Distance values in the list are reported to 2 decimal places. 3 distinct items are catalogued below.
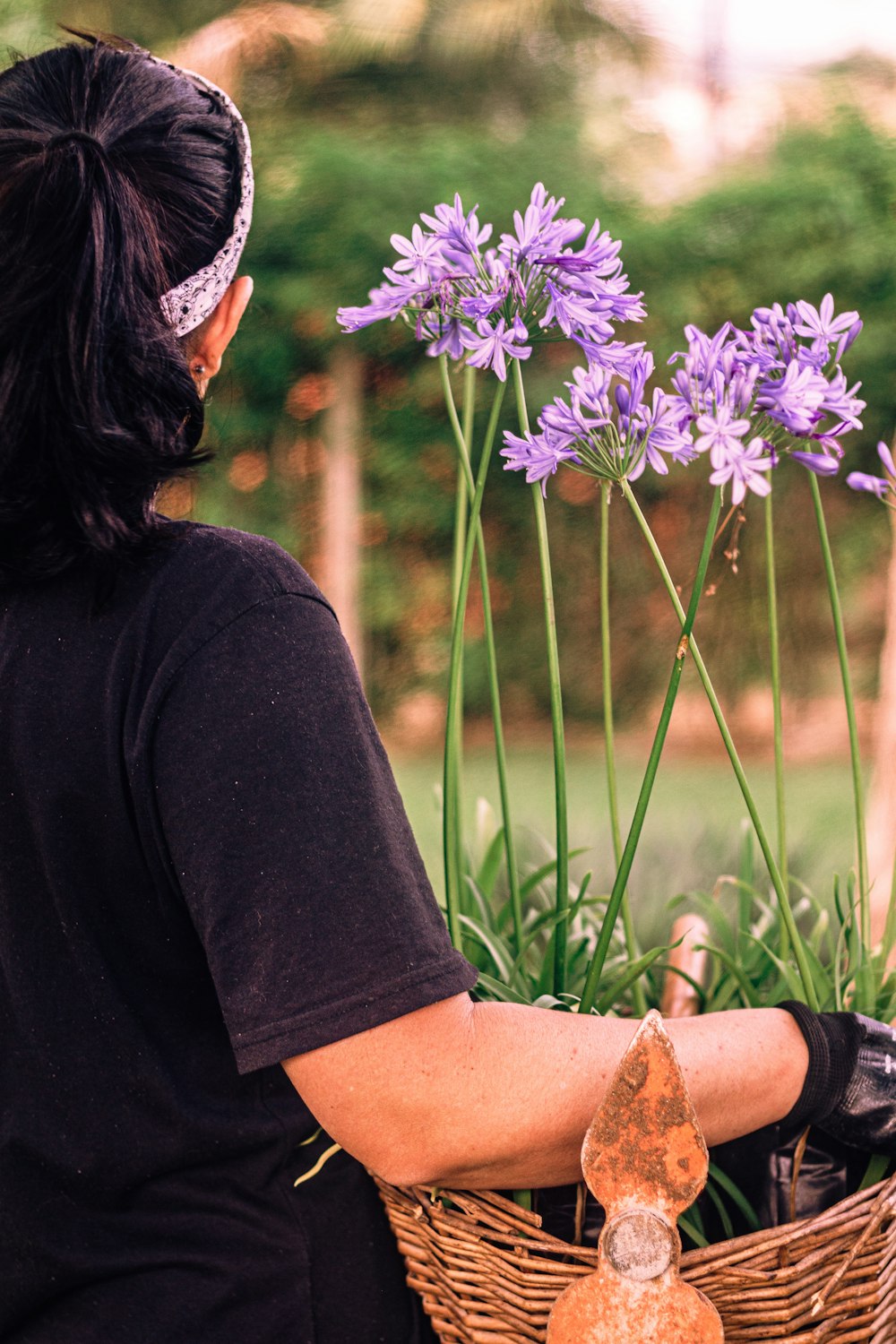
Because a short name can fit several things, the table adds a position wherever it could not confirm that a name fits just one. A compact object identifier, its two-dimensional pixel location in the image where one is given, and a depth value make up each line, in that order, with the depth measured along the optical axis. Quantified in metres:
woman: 1.54
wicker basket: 1.62
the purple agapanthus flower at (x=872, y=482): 1.83
